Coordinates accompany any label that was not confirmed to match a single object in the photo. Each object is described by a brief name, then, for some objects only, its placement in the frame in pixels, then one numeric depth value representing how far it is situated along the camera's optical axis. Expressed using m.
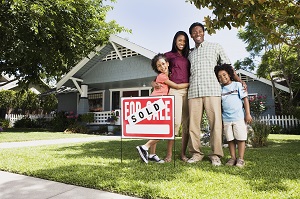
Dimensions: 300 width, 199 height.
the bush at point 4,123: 20.30
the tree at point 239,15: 4.04
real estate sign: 3.49
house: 13.70
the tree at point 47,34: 12.31
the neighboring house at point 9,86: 27.19
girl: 3.77
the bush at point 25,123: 20.70
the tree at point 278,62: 14.43
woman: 3.84
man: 3.69
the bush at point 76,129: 14.35
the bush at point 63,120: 15.61
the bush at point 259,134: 6.36
